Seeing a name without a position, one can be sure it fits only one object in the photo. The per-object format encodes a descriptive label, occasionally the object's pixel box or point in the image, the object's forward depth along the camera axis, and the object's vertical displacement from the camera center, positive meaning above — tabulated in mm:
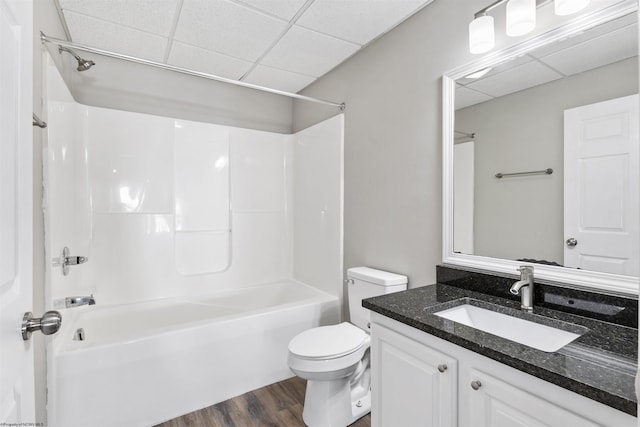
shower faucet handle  1755 -277
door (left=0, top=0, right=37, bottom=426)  615 +7
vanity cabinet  796 -553
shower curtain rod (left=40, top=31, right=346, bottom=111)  1491 +825
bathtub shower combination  1747 -362
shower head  1954 +936
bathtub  1677 -888
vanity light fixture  1262 +813
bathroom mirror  1154 +230
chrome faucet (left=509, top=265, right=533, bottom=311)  1286 -316
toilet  1694 -834
